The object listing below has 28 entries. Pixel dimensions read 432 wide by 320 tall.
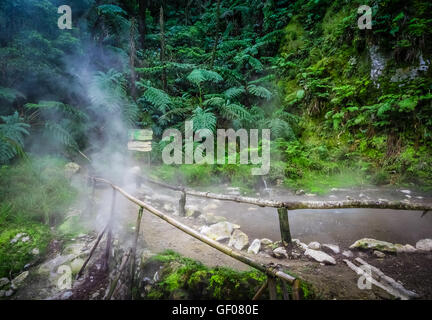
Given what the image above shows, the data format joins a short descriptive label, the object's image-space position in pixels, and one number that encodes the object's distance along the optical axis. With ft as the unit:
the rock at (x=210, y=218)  13.41
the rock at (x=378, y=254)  8.50
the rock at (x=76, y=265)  9.96
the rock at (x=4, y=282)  9.40
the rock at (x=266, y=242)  10.25
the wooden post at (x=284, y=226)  9.07
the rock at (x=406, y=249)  8.88
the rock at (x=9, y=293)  9.05
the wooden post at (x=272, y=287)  4.38
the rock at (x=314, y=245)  9.53
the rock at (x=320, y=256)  8.11
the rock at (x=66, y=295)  8.58
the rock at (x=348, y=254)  8.68
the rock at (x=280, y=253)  8.75
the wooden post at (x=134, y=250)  7.63
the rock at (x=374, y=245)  8.79
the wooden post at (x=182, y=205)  13.83
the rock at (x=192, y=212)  14.19
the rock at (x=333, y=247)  9.11
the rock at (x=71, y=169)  18.03
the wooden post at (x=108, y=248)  9.68
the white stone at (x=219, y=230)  10.70
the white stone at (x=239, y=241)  10.03
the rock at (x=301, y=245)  9.37
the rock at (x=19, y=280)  9.46
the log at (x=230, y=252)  4.17
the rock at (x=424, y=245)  9.09
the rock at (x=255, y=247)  9.40
